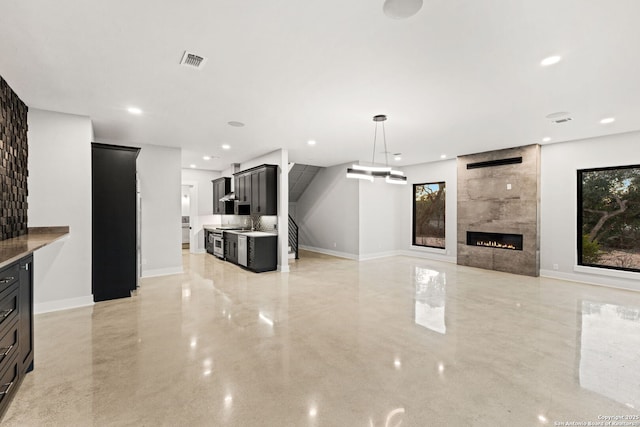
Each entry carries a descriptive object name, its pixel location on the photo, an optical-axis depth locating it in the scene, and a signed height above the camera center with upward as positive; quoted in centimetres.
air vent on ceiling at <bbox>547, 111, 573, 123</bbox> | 457 +155
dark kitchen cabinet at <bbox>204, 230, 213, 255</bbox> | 952 -96
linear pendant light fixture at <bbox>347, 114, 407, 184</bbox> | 526 +73
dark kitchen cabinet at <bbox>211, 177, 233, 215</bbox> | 941 +61
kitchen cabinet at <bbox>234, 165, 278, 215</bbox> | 722 +59
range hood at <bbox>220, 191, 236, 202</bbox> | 872 +44
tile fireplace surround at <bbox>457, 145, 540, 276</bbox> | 662 +16
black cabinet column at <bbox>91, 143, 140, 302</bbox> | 468 -14
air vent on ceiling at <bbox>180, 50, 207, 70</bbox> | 287 +154
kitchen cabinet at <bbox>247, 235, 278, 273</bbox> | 687 -97
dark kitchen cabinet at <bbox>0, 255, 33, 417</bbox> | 202 -88
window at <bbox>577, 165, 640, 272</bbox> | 568 -8
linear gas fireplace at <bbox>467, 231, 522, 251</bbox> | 697 -68
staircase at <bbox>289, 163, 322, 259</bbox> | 962 +114
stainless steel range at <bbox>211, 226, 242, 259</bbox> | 856 -86
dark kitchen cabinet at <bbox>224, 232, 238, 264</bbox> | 777 -95
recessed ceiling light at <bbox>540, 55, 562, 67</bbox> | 288 +154
